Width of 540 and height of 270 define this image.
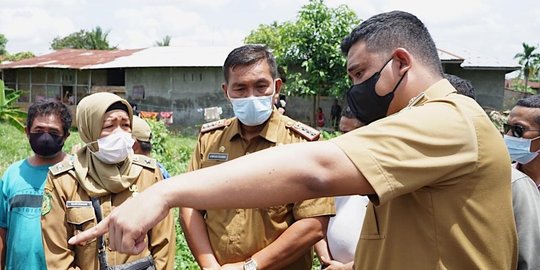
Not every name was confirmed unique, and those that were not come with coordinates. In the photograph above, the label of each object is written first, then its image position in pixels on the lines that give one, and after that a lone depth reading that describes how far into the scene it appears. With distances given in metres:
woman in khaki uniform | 2.66
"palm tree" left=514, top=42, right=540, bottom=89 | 41.99
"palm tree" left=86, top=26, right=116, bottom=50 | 45.97
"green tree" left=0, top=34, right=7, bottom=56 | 48.81
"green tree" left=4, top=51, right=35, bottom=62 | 39.38
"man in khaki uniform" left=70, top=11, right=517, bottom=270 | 1.19
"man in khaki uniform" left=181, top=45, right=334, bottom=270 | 2.68
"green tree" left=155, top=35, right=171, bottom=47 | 45.22
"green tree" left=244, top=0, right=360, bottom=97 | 16.27
